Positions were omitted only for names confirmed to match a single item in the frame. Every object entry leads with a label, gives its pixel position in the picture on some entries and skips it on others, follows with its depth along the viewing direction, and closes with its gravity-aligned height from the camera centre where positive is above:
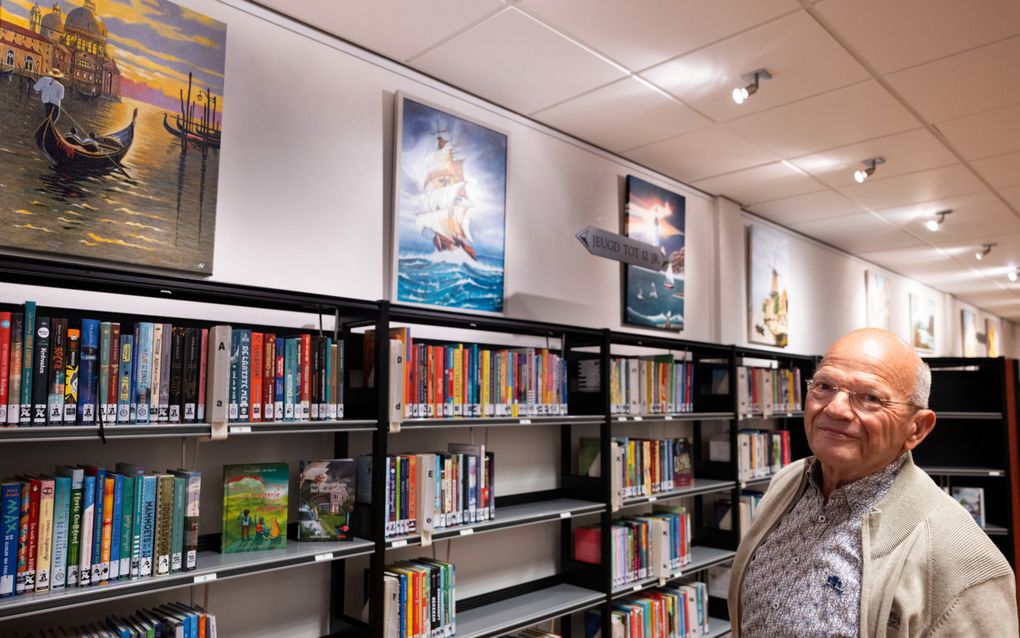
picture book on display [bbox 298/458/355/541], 2.47 -0.44
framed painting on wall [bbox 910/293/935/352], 8.31 +0.72
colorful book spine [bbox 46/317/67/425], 1.86 +0.01
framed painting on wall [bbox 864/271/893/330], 7.50 +0.90
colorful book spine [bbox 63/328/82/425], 1.89 +0.00
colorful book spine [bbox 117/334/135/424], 1.98 -0.01
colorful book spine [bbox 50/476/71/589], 1.83 -0.40
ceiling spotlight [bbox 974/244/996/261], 6.84 +1.30
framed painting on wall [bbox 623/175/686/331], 4.39 +0.83
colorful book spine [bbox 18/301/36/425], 1.82 +0.04
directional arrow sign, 3.59 +0.71
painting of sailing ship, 3.12 +0.78
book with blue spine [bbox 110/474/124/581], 1.93 -0.41
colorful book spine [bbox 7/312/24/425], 1.79 +0.01
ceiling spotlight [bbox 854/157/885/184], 4.47 +1.37
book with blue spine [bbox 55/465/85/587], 1.86 -0.39
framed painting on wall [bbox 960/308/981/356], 9.91 +0.71
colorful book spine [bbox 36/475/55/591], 1.81 -0.42
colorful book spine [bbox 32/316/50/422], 1.84 +0.00
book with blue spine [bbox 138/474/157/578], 1.98 -0.42
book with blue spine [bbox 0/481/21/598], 1.75 -0.40
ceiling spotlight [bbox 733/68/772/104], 3.29 +1.41
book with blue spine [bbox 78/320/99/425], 1.91 +0.00
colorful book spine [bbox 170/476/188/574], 2.04 -0.44
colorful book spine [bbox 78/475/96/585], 1.88 -0.41
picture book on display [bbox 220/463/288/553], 2.29 -0.44
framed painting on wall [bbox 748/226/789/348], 5.49 +0.75
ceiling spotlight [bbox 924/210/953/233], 5.72 +1.33
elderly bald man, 1.40 -0.34
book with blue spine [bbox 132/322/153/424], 2.01 +0.01
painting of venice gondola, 2.11 +0.79
